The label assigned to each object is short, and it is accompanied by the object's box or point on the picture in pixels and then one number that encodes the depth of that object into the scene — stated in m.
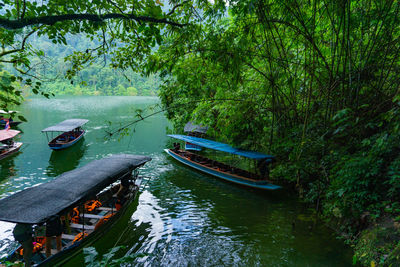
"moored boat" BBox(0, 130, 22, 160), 15.17
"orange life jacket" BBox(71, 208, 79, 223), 7.50
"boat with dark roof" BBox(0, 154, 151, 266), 5.15
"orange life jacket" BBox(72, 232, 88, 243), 6.34
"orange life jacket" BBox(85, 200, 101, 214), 8.35
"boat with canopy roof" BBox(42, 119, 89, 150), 17.13
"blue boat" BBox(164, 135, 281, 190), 10.64
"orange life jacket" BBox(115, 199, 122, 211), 8.46
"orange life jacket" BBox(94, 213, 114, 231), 6.90
